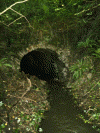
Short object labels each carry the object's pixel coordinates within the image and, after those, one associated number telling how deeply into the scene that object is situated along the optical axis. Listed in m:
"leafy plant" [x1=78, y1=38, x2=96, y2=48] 5.59
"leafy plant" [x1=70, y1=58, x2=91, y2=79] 6.12
